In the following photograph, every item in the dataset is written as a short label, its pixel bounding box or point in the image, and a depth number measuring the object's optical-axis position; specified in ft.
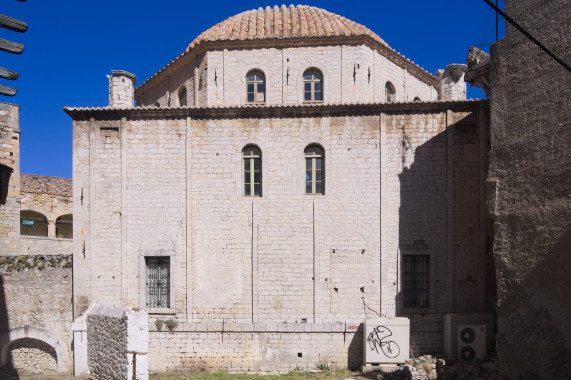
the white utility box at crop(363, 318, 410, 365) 36.78
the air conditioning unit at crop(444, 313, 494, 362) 36.50
